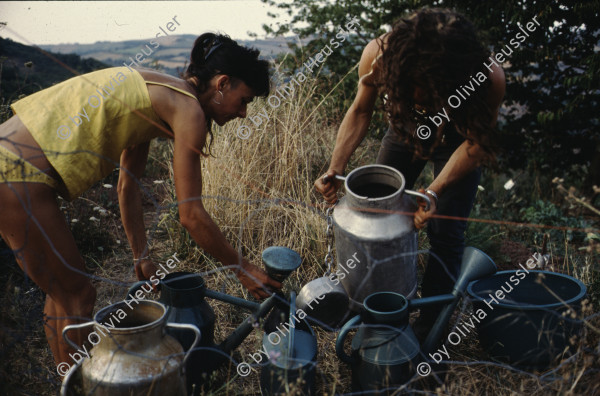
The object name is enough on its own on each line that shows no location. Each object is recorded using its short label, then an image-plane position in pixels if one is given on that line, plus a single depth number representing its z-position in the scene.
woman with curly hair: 1.96
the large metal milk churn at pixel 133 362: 1.66
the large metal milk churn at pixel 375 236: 2.25
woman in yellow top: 1.88
